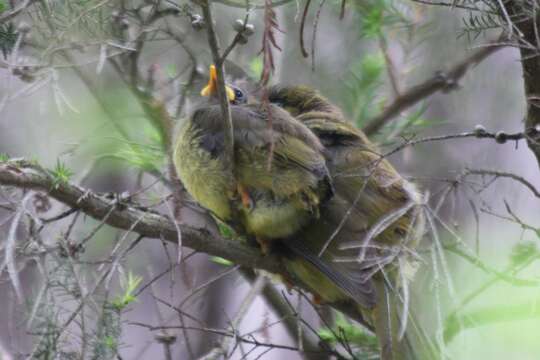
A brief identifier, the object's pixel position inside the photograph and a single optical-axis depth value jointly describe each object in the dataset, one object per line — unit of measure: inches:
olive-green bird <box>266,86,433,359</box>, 318.7
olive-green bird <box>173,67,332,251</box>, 311.6
